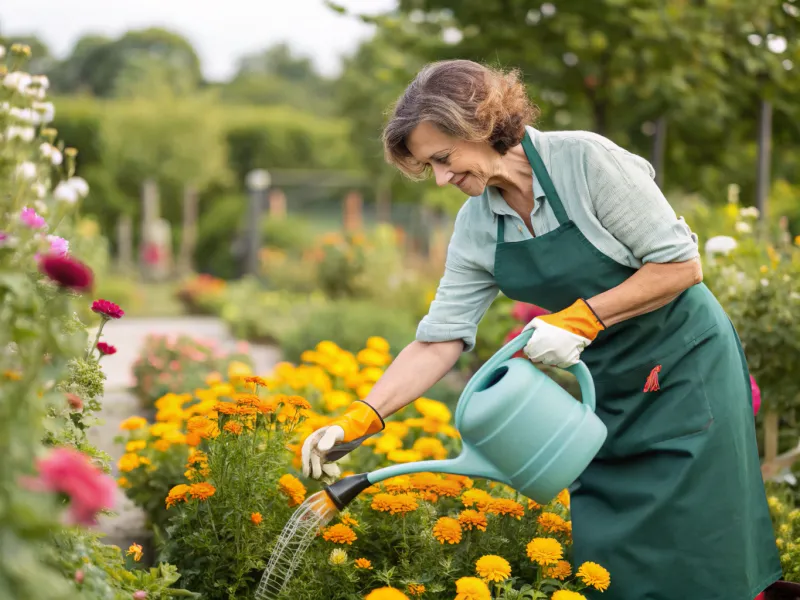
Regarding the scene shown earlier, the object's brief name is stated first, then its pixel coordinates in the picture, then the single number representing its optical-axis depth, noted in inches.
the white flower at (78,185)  98.3
